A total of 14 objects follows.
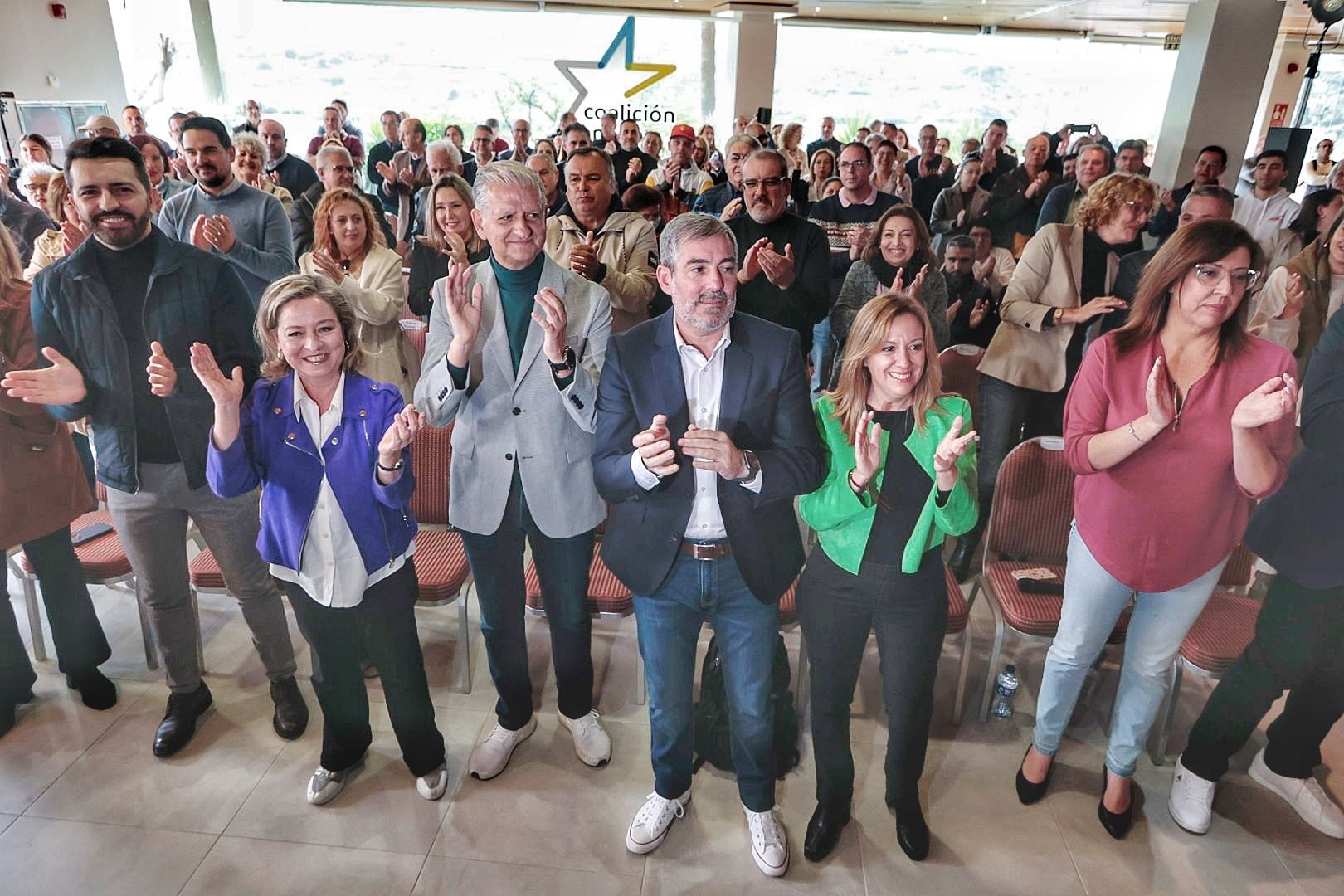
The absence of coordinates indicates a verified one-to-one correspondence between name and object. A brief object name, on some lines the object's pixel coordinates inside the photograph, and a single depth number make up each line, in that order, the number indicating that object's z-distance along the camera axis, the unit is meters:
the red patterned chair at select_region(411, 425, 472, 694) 2.67
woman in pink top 1.89
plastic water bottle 2.79
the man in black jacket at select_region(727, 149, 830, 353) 3.22
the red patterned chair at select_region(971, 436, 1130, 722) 2.73
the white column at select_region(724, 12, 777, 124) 12.50
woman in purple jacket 1.95
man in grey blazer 1.98
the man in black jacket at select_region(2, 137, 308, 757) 2.12
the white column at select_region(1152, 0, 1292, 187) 7.73
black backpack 2.51
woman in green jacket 1.88
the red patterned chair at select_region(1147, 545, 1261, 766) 2.40
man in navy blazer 1.78
